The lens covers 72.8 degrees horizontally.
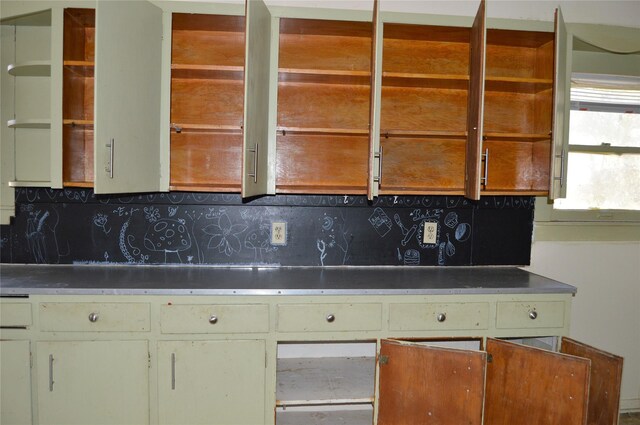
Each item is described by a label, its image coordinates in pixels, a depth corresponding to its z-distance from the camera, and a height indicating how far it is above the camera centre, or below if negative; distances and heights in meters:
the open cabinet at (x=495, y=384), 1.80 -0.81
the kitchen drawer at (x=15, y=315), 1.81 -0.56
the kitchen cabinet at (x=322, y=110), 2.41 +0.44
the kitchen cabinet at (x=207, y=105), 2.27 +0.45
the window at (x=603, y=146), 2.59 +0.31
